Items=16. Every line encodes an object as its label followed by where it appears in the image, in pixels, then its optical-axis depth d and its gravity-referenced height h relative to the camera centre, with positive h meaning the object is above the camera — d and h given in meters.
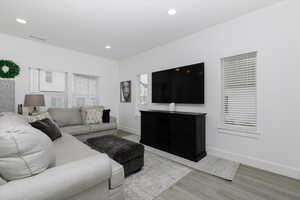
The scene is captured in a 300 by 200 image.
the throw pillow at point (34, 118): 2.38 -0.35
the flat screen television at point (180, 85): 2.95 +0.34
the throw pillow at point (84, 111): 3.81 -0.35
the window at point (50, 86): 3.76 +0.36
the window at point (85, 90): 4.50 +0.27
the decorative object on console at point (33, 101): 3.13 -0.07
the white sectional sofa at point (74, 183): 0.81 -0.57
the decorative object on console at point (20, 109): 3.26 -0.26
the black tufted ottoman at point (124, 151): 2.00 -0.79
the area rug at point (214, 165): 2.15 -1.16
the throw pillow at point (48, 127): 2.11 -0.46
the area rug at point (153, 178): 1.73 -1.18
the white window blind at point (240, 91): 2.46 +0.16
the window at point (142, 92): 4.39 +0.23
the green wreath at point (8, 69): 3.18 +0.69
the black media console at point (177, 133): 2.60 -0.72
